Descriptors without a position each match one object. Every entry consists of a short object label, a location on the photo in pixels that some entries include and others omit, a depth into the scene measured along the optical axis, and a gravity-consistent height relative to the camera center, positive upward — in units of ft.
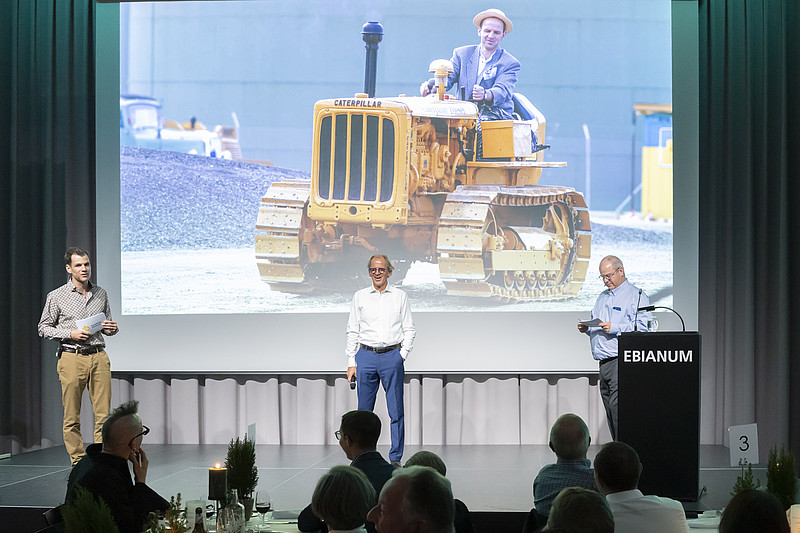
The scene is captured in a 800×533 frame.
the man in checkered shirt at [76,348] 18.33 -1.67
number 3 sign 13.47 -2.70
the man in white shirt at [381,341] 18.97 -1.59
